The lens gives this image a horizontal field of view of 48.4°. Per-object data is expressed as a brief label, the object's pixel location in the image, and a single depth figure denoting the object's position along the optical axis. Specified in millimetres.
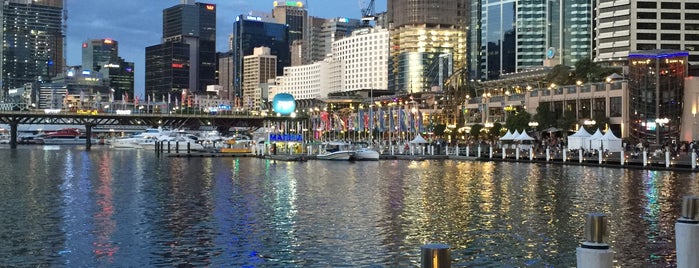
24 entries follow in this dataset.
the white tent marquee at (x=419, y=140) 117406
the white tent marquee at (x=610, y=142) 88312
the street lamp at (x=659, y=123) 110750
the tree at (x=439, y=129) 161500
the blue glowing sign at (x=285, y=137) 119238
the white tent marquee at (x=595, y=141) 88938
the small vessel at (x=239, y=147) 126850
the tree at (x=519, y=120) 119750
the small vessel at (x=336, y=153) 100250
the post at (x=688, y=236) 12073
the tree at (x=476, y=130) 136750
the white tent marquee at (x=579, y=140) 91688
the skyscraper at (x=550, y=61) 193500
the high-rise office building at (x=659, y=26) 173375
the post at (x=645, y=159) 73188
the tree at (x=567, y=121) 116656
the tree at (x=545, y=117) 120688
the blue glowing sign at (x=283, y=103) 169375
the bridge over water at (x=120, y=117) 175375
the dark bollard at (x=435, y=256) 7312
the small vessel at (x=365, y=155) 99750
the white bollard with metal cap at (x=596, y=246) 9297
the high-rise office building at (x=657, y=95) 111250
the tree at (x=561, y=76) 139625
